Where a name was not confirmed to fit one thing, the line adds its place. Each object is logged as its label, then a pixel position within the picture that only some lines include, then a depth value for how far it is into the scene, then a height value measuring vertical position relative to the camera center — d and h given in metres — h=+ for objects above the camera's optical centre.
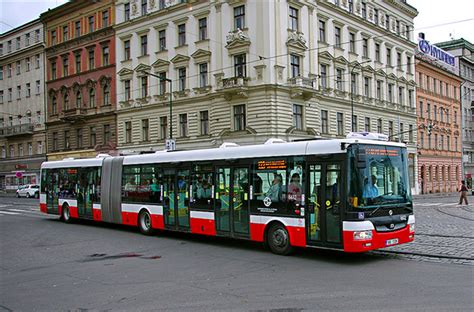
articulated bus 10.33 -0.62
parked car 49.69 -1.79
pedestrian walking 30.11 -1.67
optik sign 58.91 +14.33
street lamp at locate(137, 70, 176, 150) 29.12 +1.59
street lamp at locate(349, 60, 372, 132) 42.02 +8.36
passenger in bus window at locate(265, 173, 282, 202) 11.70 -0.49
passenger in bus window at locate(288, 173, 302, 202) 11.24 -0.46
